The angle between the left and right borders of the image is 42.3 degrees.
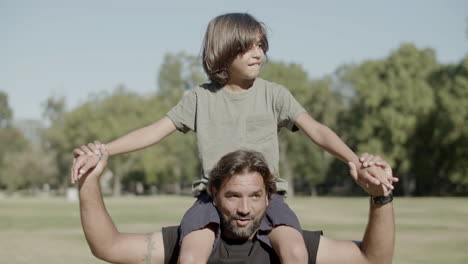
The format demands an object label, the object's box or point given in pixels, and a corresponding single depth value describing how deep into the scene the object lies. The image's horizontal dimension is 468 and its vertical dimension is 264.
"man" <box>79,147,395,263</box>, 3.54
